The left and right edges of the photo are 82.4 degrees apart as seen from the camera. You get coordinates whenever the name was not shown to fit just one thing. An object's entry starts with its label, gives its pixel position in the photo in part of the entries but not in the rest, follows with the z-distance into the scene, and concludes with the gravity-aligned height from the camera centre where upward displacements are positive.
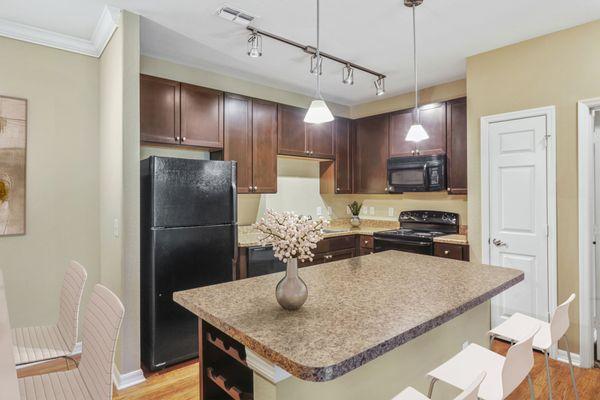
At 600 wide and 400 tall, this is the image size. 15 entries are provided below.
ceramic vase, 1.30 -0.35
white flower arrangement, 1.24 -0.13
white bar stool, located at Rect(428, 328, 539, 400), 1.24 -0.74
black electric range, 3.58 -0.39
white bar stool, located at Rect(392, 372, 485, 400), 0.90 -0.52
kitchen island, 1.02 -0.43
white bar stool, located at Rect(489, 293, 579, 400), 1.61 -0.71
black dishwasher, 3.30 -0.61
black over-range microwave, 3.76 +0.28
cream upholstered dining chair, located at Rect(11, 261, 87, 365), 1.78 -0.76
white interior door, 2.80 -0.12
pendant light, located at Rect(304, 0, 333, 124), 2.07 +0.53
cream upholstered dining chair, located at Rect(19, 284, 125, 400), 1.30 -0.66
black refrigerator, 2.55 -0.35
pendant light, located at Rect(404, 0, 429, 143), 2.35 +0.45
